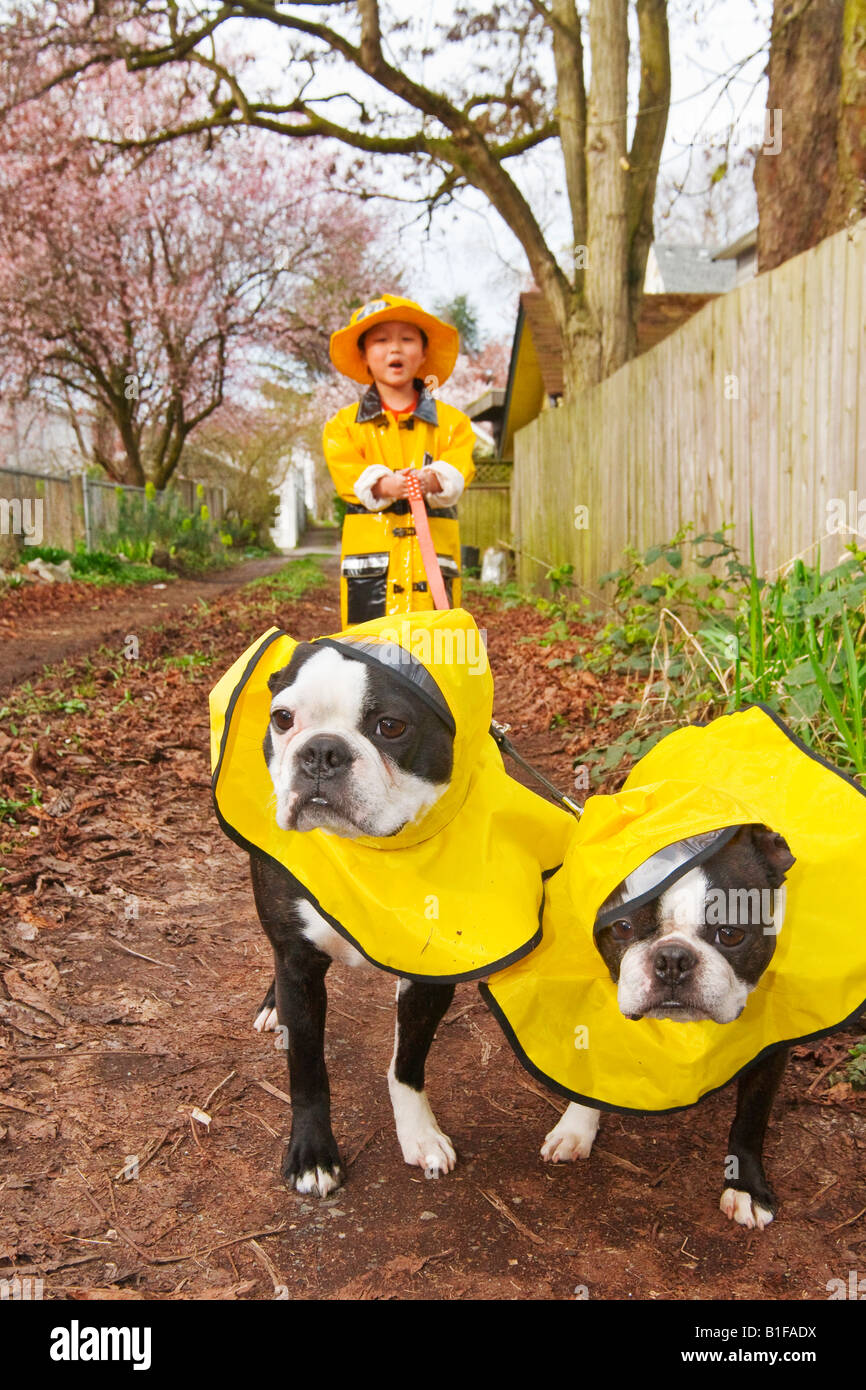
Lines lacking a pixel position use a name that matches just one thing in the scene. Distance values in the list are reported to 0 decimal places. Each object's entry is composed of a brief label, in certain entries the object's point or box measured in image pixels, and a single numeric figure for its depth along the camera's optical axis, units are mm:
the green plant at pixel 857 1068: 2512
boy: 4004
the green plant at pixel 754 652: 3436
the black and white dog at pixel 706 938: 1835
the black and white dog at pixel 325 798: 1858
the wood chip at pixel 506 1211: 2053
